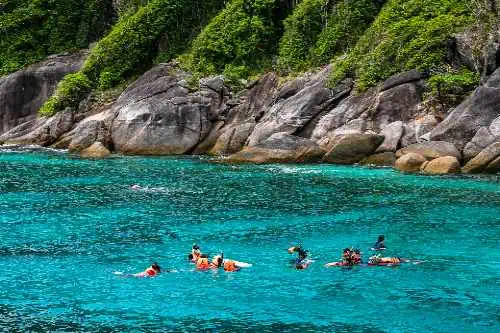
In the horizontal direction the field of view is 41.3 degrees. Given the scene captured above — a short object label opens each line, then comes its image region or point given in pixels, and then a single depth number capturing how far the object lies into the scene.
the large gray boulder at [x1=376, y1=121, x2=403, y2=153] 54.21
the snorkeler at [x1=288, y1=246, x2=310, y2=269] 25.91
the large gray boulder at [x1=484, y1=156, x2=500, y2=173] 46.55
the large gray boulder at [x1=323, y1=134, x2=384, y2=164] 54.44
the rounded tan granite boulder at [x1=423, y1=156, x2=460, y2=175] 48.00
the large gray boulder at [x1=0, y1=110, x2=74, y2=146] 72.69
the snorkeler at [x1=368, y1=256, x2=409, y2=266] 26.17
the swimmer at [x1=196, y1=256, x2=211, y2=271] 26.05
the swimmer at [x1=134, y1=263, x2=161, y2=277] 25.11
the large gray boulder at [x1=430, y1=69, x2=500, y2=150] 50.78
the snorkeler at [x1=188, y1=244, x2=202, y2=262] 26.75
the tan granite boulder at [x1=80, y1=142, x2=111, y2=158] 64.06
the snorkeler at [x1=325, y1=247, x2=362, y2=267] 26.08
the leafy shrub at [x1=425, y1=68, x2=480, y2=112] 56.28
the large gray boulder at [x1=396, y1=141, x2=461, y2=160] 49.70
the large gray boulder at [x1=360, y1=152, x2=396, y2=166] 53.38
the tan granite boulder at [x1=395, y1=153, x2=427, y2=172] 49.59
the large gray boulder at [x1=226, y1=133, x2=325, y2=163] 56.44
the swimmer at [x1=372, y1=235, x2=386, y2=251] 27.91
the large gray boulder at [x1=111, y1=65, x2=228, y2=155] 65.56
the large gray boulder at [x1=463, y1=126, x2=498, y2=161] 48.75
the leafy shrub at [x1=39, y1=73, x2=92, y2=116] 74.38
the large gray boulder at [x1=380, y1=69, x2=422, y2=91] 58.69
